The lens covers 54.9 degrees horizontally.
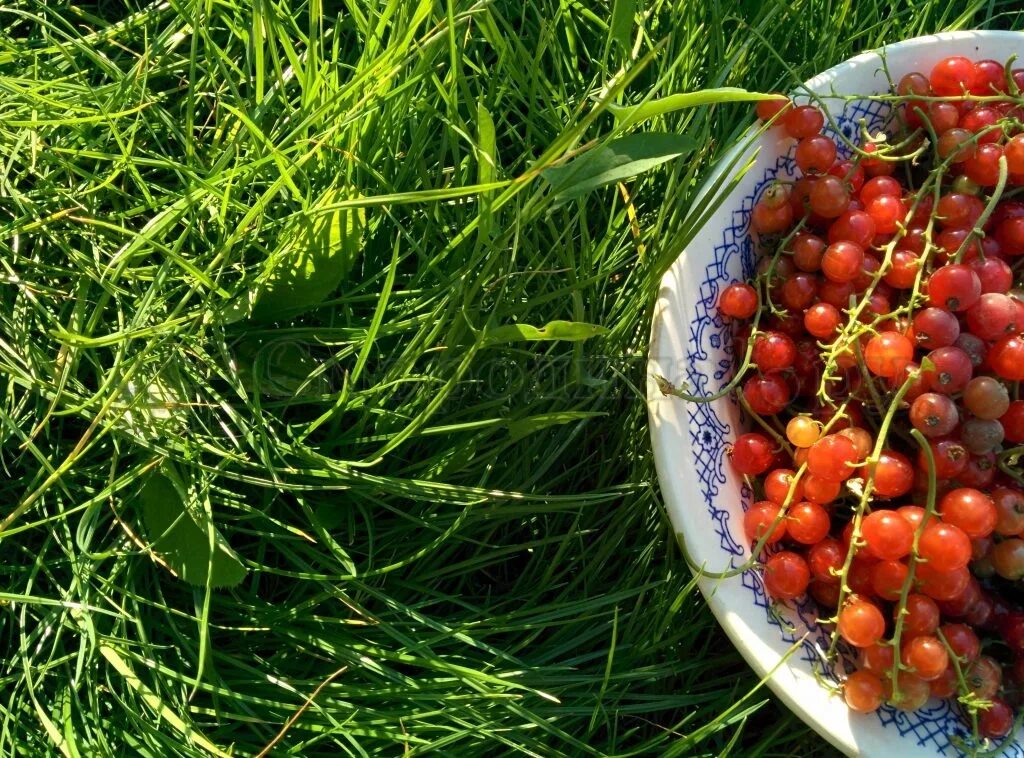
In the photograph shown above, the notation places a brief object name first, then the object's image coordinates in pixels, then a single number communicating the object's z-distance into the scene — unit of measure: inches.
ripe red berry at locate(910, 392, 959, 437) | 8.0
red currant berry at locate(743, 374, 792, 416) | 8.6
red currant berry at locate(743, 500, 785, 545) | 8.4
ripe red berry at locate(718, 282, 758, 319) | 8.7
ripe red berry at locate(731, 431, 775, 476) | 8.6
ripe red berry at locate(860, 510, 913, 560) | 7.9
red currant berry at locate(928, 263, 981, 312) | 8.1
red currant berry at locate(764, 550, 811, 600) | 8.4
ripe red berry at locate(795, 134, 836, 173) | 8.8
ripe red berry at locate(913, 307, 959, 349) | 8.1
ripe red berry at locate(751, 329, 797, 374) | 8.6
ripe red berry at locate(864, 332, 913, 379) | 8.1
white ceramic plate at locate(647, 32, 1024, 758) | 8.5
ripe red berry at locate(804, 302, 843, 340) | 8.5
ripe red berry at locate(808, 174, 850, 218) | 8.7
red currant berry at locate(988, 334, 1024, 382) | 8.2
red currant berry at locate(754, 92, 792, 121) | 9.0
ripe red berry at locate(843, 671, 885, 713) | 8.3
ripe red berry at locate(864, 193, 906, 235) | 8.7
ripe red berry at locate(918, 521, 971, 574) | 7.8
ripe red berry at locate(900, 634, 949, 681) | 8.0
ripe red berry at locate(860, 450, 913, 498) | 8.1
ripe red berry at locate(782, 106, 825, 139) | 8.9
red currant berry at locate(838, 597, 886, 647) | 8.0
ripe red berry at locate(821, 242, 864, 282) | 8.4
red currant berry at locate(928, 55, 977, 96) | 9.0
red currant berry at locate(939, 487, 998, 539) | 8.0
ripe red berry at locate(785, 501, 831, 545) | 8.3
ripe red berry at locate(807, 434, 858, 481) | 8.1
